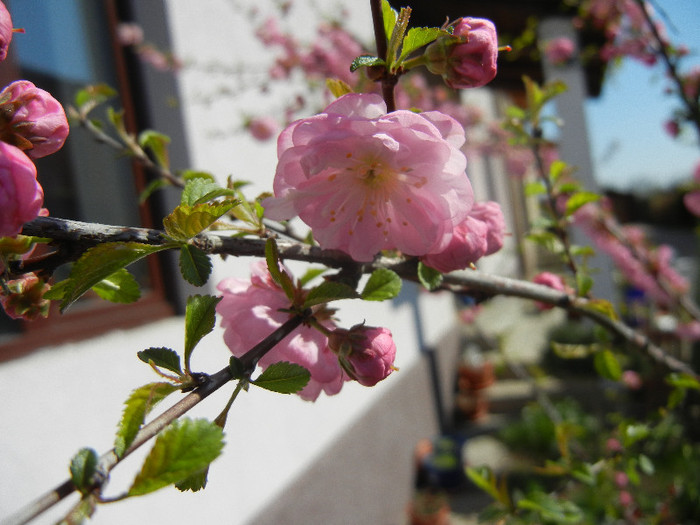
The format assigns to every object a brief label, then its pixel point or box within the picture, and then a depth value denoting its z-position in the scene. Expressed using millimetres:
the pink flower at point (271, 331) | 110
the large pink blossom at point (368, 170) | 92
